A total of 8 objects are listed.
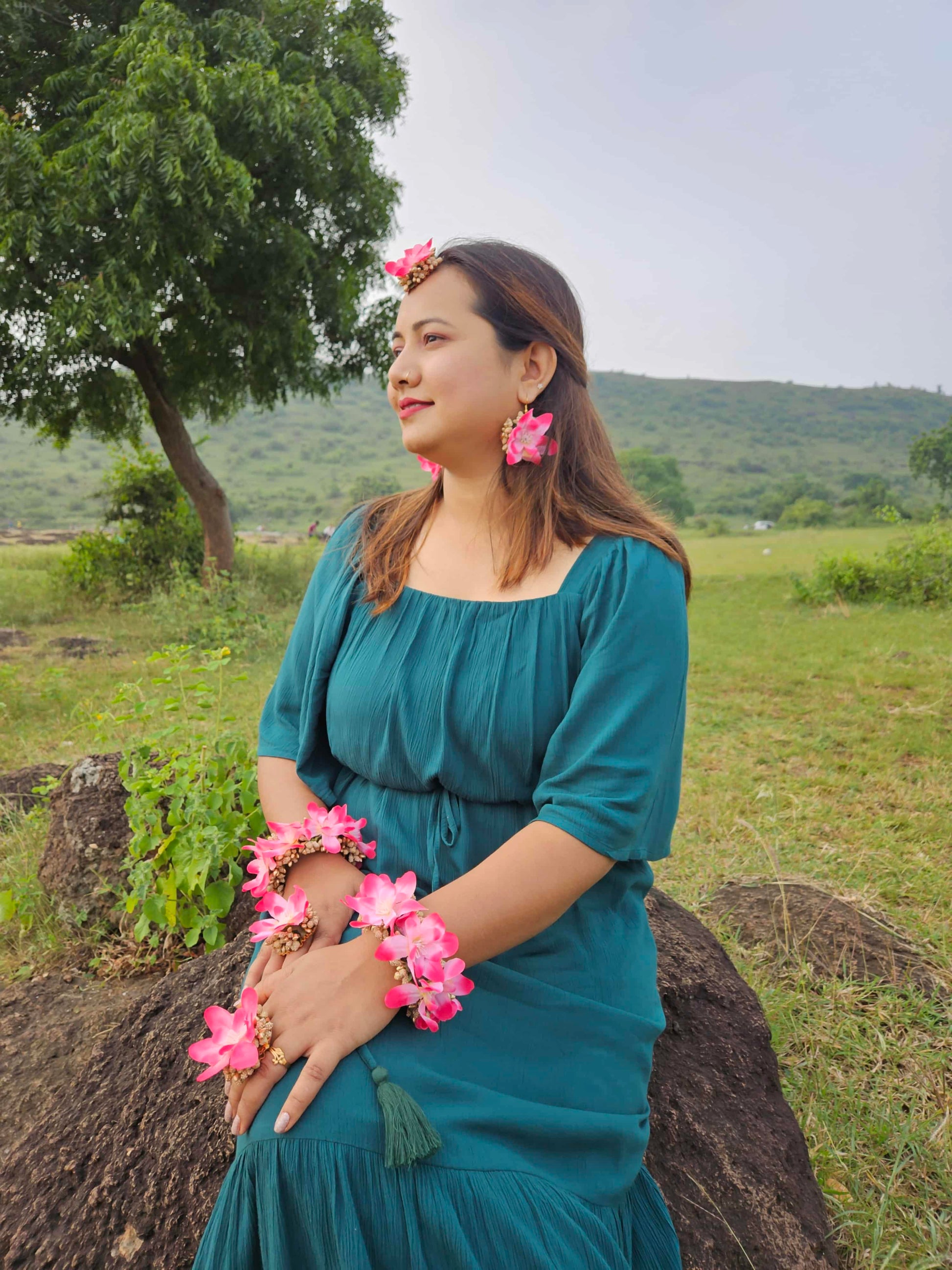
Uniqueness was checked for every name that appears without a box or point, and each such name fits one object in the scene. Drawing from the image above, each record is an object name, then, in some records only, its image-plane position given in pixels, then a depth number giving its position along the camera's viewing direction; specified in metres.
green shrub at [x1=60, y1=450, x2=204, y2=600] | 10.59
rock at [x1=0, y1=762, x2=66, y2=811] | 3.77
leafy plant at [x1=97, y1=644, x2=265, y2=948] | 2.49
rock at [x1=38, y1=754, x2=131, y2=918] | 2.85
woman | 1.20
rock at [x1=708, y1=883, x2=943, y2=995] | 2.87
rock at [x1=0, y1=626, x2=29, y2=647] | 8.32
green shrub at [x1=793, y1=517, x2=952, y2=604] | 10.34
